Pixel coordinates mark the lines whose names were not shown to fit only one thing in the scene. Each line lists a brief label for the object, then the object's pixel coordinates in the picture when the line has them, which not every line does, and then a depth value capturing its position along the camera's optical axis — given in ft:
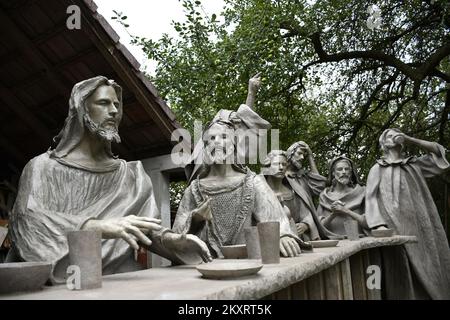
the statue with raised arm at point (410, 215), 16.99
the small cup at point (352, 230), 15.66
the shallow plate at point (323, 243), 12.42
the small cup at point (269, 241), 8.09
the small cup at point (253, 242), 8.93
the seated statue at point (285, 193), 16.61
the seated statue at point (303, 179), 17.51
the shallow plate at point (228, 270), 6.35
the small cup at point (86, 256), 6.05
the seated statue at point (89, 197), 7.54
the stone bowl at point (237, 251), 9.62
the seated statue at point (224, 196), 11.08
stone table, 5.48
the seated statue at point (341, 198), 18.80
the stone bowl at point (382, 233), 15.74
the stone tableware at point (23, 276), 5.70
